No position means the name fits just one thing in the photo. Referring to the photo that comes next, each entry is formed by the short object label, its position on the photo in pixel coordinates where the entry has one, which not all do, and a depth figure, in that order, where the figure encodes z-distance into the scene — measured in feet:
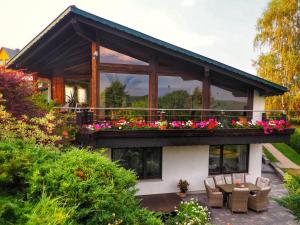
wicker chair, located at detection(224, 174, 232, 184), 37.70
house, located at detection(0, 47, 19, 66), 123.75
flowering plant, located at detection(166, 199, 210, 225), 24.89
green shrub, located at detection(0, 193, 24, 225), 12.17
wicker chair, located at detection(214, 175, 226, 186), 36.94
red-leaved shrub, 19.74
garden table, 33.96
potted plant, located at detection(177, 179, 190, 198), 37.45
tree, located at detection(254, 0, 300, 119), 79.51
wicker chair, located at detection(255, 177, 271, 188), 36.74
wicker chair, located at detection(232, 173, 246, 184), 38.32
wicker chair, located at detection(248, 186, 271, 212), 32.17
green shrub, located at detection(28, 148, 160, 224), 13.42
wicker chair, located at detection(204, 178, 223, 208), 33.12
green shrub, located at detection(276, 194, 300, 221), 23.88
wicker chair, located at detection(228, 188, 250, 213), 31.42
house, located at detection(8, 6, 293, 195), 33.96
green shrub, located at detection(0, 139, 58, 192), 14.21
